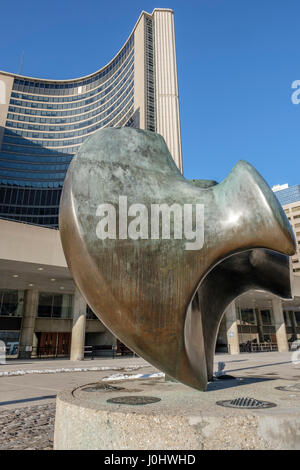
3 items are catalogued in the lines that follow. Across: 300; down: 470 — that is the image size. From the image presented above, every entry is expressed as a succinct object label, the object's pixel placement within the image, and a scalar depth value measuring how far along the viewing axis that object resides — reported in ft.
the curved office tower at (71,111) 210.18
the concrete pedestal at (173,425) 9.13
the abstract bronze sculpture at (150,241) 12.75
